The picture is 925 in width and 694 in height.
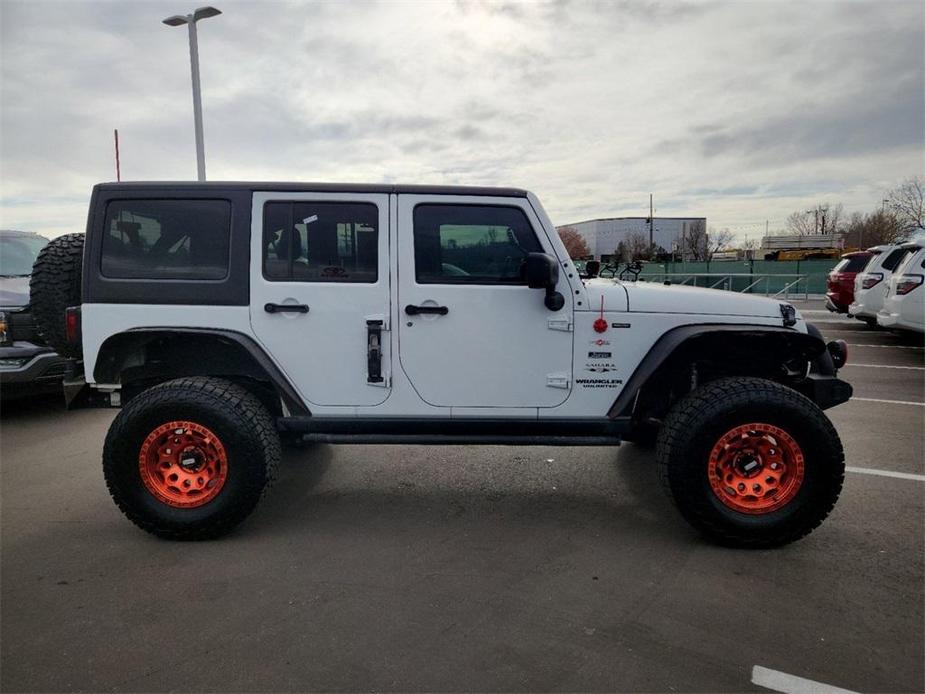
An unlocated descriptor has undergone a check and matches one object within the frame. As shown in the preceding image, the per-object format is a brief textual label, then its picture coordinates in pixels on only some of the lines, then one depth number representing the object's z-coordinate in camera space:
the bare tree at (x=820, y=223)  70.56
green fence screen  22.48
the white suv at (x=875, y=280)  11.12
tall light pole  11.41
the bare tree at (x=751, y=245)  76.50
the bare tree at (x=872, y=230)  44.28
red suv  13.19
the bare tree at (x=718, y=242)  74.51
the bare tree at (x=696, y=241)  59.71
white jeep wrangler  3.36
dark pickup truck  5.46
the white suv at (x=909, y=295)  9.51
